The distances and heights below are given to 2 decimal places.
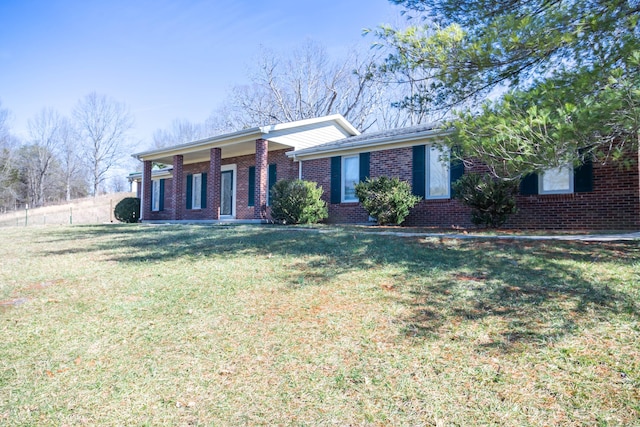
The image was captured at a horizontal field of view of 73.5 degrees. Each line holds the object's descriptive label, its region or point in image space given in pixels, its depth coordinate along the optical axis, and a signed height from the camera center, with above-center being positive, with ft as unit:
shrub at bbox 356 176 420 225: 36.96 +1.38
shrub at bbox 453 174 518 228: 31.32 +1.28
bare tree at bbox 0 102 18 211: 128.79 +15.49
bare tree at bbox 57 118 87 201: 145.18 +16.59
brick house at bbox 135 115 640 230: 30.78 +3.72
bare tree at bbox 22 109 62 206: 140.46 +20.21
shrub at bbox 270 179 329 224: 41.06 +1.24
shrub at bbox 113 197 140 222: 61.36 +0.66
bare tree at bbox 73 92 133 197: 142.20 +29.78
